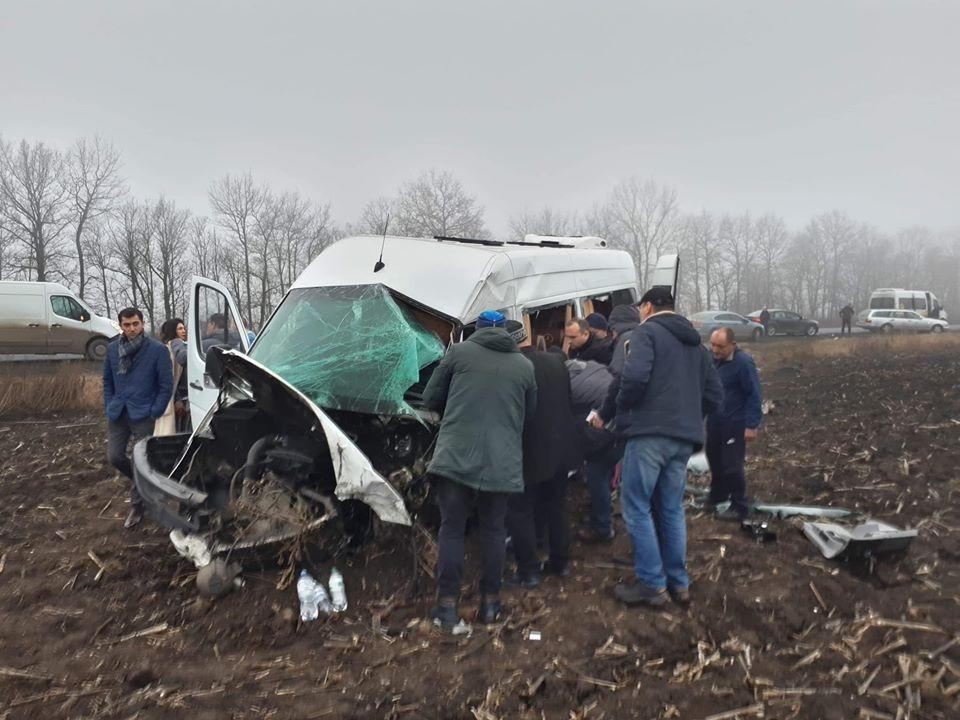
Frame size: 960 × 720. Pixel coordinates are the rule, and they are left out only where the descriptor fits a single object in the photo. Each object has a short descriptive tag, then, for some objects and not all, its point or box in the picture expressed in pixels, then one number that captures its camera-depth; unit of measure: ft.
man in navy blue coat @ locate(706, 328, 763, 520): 18.63
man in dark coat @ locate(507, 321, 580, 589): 13.97
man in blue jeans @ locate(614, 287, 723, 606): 13.30
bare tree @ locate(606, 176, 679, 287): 192.95
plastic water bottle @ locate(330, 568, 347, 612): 13.39
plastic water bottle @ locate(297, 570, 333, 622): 13.08
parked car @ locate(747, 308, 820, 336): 114.21
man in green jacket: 12.51
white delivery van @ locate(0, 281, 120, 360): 61.67
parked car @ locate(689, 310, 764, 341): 103.30
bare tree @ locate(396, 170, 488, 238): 117.08
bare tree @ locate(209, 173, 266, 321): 120.53
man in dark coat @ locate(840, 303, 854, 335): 116.67
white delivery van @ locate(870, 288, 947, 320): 129.49
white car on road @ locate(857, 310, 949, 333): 117.60
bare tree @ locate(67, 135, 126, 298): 120.47
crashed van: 13.93
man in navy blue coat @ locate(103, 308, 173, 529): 18.90
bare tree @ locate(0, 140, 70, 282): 114.21
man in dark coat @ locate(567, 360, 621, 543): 15.62
